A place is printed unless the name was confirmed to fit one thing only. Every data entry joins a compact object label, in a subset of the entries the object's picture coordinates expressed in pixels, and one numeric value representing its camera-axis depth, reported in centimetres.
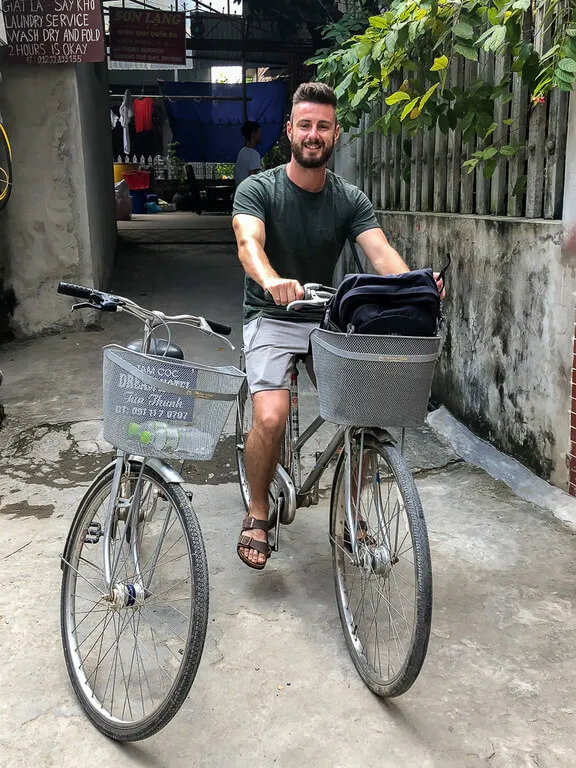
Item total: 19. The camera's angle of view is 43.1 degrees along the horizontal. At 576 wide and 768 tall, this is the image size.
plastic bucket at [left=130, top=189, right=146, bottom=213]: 1802
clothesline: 1480
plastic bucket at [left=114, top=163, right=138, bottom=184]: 1869
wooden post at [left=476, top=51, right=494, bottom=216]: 404
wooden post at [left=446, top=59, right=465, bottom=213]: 436
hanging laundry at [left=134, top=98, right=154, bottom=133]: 1866
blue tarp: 1492
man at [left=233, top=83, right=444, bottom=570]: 278
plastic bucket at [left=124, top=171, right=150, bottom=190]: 1823
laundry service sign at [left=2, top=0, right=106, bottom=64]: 626
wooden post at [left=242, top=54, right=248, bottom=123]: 1441
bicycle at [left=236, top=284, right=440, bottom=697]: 210
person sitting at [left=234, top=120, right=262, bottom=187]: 870
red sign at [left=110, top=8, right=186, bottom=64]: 1074
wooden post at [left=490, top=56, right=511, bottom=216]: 390
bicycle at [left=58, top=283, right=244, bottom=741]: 199
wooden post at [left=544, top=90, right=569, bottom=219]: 341
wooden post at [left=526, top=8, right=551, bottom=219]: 360
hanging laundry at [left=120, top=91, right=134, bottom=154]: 1848
